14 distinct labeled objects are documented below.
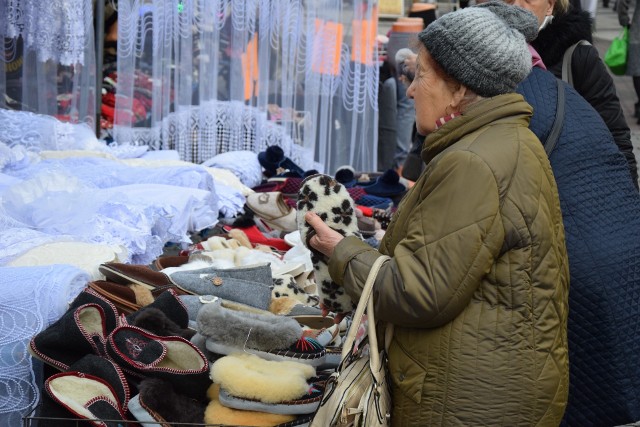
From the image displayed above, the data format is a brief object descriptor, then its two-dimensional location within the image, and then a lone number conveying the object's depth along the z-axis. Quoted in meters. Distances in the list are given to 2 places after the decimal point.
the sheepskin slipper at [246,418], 2.50
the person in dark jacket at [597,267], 2.46
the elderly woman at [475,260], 1.99
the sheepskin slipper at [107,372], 2.53
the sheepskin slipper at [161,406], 2.47
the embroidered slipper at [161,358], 2.56
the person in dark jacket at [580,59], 3.27
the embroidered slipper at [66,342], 2.56
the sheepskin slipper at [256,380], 2.48
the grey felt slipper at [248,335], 2.67
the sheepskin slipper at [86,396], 2.43
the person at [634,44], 10.05
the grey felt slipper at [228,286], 3.31
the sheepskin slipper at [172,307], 2.91
